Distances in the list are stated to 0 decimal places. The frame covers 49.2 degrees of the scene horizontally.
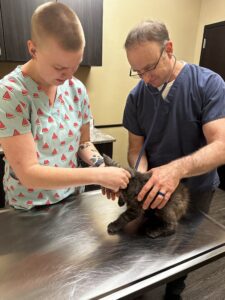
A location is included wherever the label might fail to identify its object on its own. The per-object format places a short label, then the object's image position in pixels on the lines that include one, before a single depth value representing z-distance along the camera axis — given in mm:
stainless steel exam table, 641
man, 933
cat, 864
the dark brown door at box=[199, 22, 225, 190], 2592
